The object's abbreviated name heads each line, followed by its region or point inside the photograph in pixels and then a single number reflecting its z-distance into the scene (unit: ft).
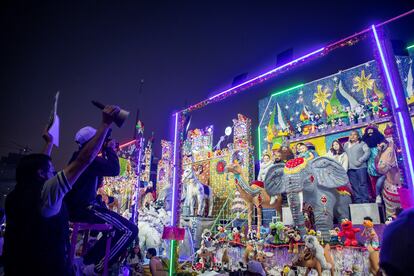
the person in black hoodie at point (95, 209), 8.86
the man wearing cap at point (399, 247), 2.89
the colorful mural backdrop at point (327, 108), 23.82
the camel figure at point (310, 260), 19.71
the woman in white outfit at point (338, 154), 24.58
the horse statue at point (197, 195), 35.14
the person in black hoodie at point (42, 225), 4.33
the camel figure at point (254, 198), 28.17
